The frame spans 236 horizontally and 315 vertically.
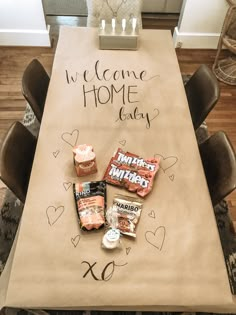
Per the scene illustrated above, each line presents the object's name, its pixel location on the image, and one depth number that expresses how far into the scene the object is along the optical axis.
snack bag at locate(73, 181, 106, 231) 1.01
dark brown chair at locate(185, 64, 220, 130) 1.49
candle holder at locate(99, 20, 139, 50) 1.64
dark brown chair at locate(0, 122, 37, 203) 1.16
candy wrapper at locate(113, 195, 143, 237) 1.02
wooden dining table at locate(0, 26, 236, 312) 0.90
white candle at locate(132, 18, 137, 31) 1.67
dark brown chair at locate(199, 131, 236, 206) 1.18
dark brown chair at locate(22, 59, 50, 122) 1.46
